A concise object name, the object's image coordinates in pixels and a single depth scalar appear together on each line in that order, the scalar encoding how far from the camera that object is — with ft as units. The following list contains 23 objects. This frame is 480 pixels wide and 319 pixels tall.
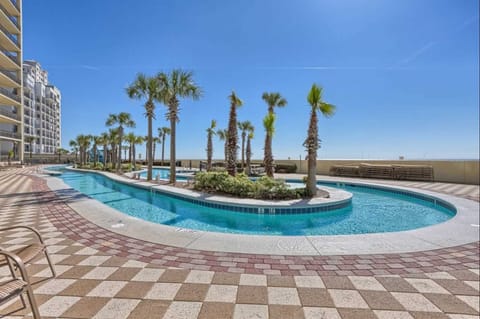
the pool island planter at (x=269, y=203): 22.98
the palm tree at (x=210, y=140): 59.61
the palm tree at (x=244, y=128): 74.33
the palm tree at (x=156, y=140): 122.87
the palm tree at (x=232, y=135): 39.81
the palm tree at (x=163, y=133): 113.11
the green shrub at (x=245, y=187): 26.94
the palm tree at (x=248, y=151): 59.92
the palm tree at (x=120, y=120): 74.57
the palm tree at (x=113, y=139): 82.16
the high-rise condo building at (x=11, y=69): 71.82
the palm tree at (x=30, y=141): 144.97
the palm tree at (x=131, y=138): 86.79
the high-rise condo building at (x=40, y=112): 150.51
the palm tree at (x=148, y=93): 44.09
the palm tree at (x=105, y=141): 91.71
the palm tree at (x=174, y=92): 40.57
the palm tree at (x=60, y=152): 160.66
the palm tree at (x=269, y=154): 39.70
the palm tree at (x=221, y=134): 89.15
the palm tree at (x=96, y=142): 98.26
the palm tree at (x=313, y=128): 28.12
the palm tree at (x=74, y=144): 124.47
